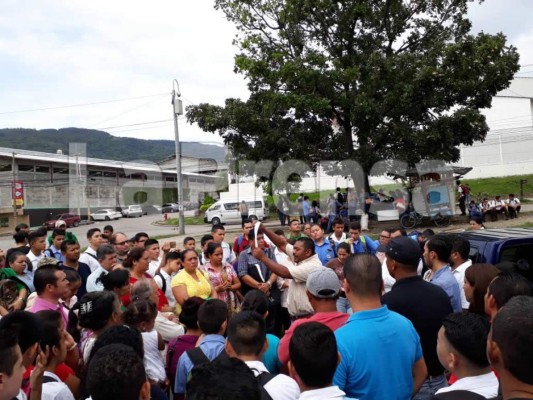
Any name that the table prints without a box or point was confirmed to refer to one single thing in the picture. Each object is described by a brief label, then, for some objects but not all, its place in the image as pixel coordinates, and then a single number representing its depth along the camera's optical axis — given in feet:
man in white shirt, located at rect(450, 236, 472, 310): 15.52
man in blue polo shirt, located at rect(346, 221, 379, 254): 25.24
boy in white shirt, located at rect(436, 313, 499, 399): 7.54
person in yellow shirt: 16.93
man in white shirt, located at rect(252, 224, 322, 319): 15.17
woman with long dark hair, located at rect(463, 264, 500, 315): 11.82
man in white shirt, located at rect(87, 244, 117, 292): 17.81
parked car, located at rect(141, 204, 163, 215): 182.60
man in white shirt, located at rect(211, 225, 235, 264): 24.66
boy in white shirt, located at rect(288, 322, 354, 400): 7.29
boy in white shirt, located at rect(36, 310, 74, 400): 8.64
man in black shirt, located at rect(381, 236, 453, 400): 10.77
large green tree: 61.26
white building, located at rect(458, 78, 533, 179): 138.92
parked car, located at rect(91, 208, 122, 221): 154.20
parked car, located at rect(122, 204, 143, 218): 167.12
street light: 80.74
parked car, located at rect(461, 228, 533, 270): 16.59
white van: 110.11
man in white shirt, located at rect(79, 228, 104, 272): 22.09
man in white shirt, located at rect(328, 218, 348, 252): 26.89
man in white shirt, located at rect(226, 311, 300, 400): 8.66
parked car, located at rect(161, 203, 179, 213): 180.17
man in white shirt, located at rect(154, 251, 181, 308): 18.53
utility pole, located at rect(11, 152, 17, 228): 135.03
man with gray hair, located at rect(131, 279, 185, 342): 13.78
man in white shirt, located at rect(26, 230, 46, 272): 23.57
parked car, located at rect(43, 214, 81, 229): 138.09
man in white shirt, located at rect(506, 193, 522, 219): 70.28
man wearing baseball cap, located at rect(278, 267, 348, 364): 10.01
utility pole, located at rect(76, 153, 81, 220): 163.02
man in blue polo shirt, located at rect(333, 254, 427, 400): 8.51
